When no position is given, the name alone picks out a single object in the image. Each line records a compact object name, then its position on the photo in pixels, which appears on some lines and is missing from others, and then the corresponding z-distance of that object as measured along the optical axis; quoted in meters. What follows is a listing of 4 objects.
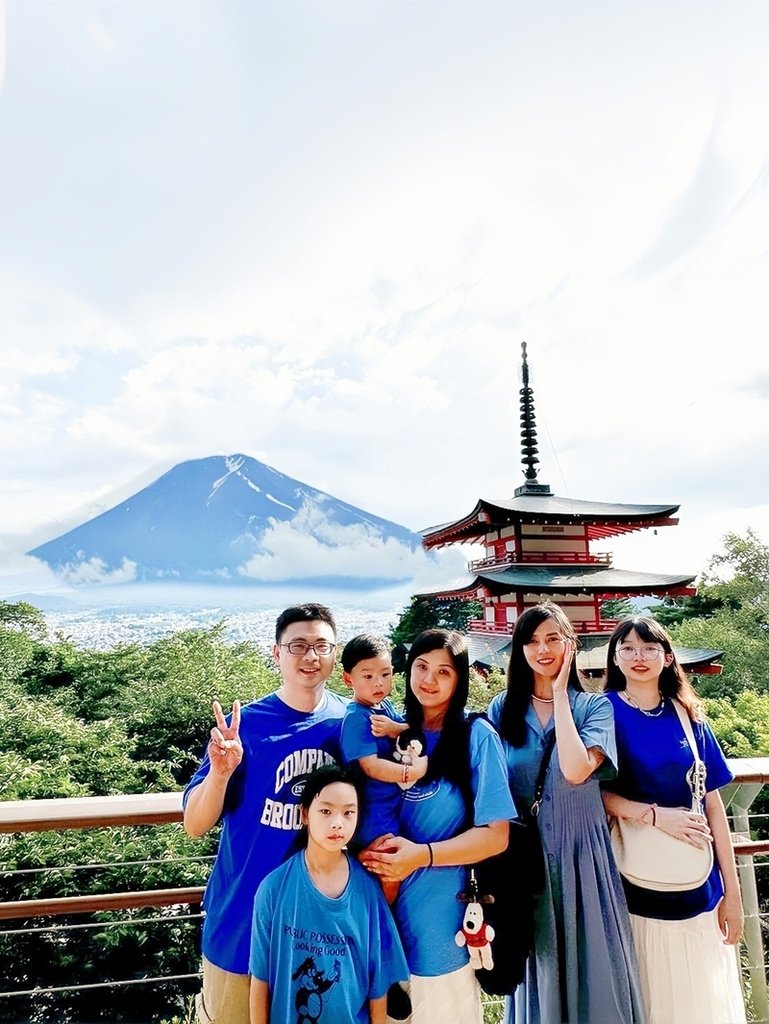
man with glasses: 1.23
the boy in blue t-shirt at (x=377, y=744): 1.26
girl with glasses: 1.41
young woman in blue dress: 1.36
